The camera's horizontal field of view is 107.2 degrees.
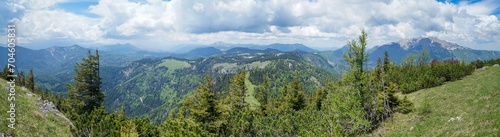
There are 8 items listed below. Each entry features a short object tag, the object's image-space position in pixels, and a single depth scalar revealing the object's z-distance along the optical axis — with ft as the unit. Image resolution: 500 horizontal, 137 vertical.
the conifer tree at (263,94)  156.04
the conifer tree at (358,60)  67.92
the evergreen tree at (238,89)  123.24
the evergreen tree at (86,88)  96.73
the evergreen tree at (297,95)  142.00
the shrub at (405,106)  87.04
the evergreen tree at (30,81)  224.86
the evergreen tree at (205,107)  82.38
